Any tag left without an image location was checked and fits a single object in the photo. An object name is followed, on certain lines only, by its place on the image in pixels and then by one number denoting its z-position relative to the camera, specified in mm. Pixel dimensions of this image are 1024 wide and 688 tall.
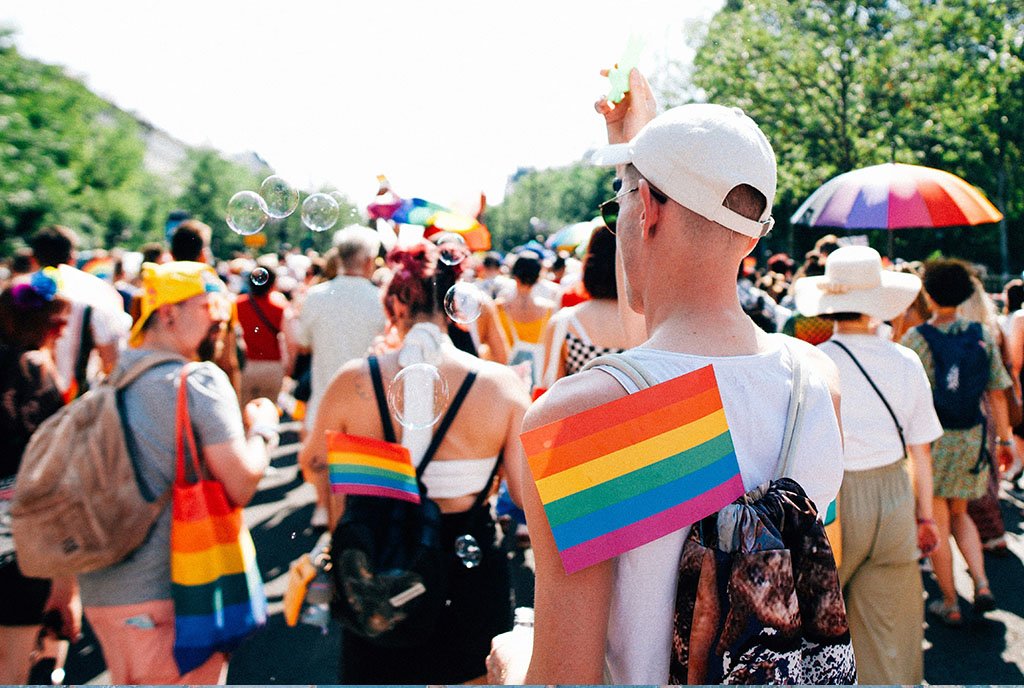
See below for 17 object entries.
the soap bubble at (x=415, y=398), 2510
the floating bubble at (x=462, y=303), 2917
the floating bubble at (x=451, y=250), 3072
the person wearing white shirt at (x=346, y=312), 5039
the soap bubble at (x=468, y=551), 2570
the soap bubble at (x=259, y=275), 3811
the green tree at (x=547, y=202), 26766
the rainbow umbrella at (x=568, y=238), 8352
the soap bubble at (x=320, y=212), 3797
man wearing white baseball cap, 1177
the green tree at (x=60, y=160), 31406
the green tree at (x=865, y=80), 14211
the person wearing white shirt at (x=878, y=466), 3127
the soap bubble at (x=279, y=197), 3633
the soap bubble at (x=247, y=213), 3617
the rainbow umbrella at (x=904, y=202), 4996
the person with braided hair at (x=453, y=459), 2586
